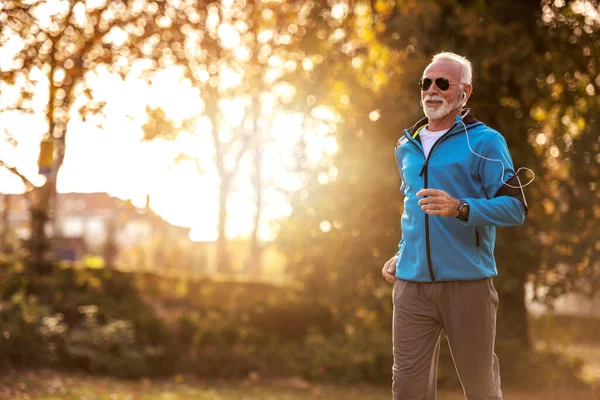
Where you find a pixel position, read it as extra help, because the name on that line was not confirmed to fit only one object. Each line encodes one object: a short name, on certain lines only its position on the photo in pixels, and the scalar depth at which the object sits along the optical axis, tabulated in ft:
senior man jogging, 12.69
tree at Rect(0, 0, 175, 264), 25.64
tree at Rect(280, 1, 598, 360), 36.32
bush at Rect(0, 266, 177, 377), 36.52
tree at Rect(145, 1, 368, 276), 42.86
